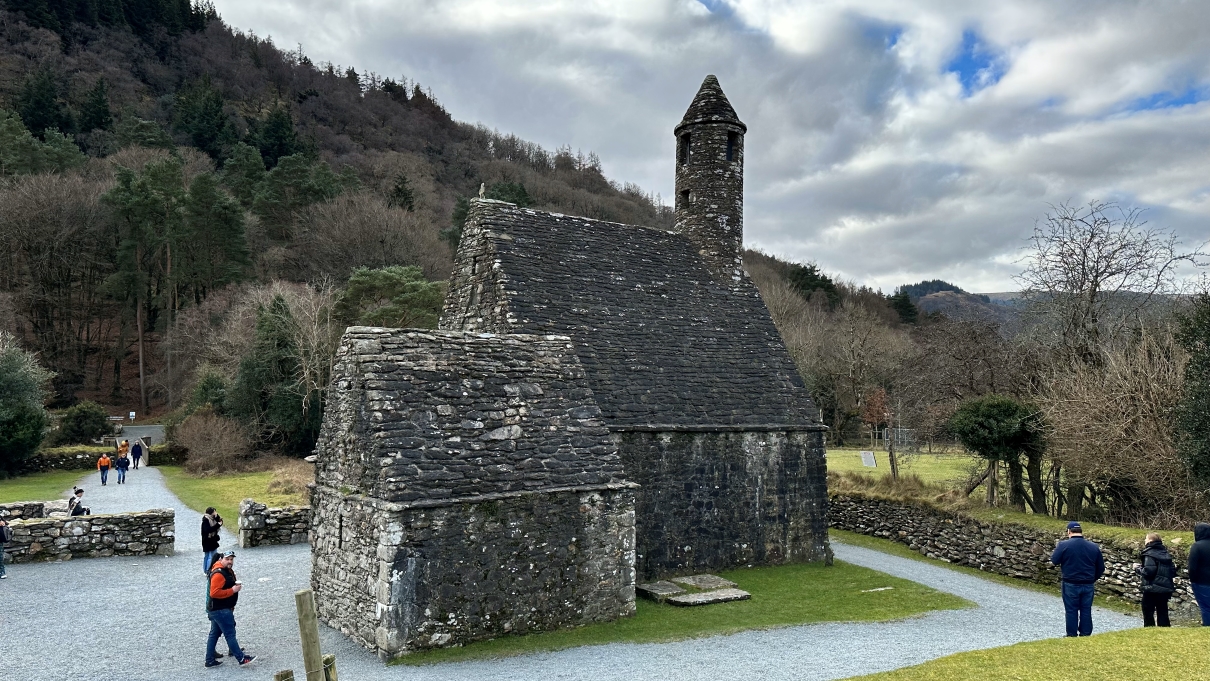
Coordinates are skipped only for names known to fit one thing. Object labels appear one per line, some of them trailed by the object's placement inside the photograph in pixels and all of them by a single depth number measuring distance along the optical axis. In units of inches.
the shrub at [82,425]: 1416.1
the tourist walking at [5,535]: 534.3
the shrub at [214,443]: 1232.8
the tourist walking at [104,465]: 1071.0
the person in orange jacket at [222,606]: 362.3
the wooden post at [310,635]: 242.1
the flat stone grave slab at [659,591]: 514.0
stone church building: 397.4
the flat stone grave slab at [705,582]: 543.5
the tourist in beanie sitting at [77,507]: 687.1
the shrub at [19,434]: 1115.9
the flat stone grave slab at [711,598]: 504.4
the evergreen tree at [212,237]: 1849.2
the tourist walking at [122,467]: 1105.6
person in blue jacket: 395.2
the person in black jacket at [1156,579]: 408.2
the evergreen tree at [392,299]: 1422.2
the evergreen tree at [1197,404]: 548.7
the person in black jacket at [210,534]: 508.9
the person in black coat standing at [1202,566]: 398.6
